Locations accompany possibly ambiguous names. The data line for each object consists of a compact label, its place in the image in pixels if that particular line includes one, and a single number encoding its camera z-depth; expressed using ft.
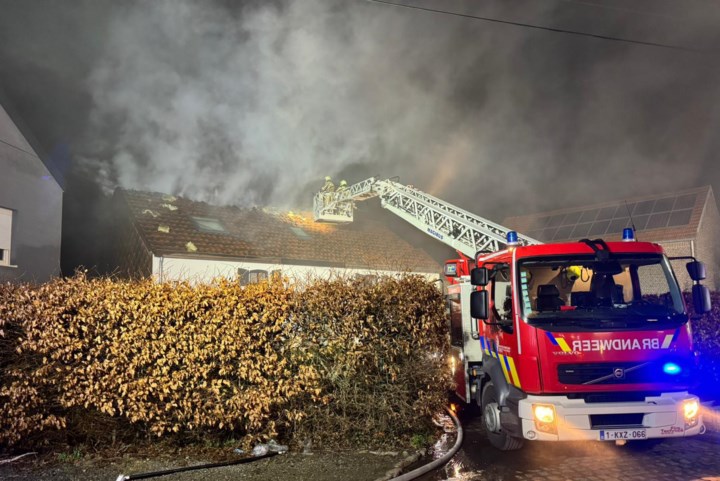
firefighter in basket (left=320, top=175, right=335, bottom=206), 63.10
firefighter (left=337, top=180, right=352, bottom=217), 63.93
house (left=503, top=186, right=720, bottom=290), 70.59
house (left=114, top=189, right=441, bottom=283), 48.19
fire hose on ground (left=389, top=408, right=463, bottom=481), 16.25
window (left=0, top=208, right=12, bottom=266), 35.35
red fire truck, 15.85
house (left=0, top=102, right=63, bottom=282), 35.65
